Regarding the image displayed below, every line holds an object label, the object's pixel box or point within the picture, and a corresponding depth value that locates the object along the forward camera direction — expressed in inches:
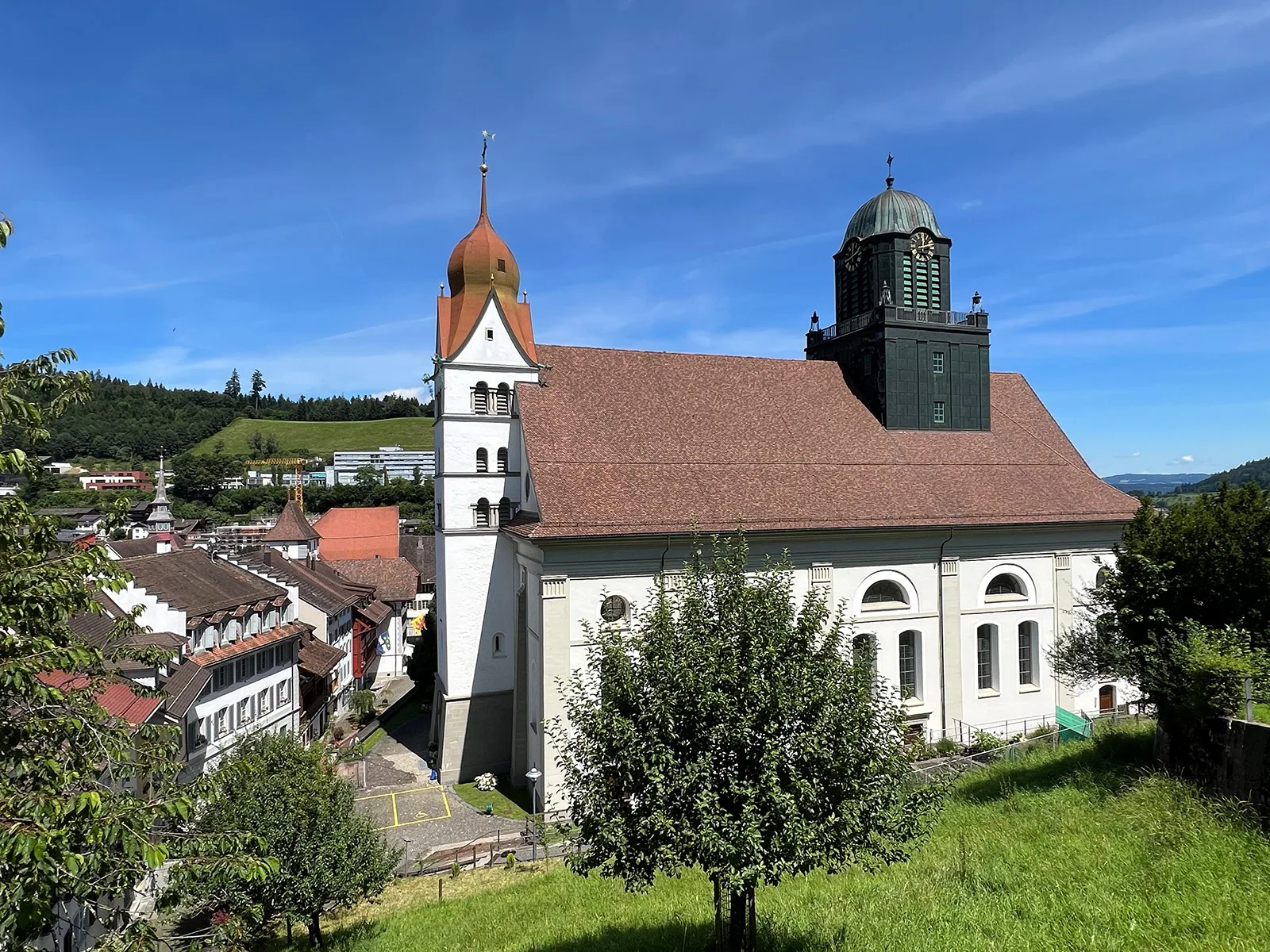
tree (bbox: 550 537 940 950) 355.6
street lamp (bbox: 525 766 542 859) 960.9
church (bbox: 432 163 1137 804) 1010.1
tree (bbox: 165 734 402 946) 629.6
